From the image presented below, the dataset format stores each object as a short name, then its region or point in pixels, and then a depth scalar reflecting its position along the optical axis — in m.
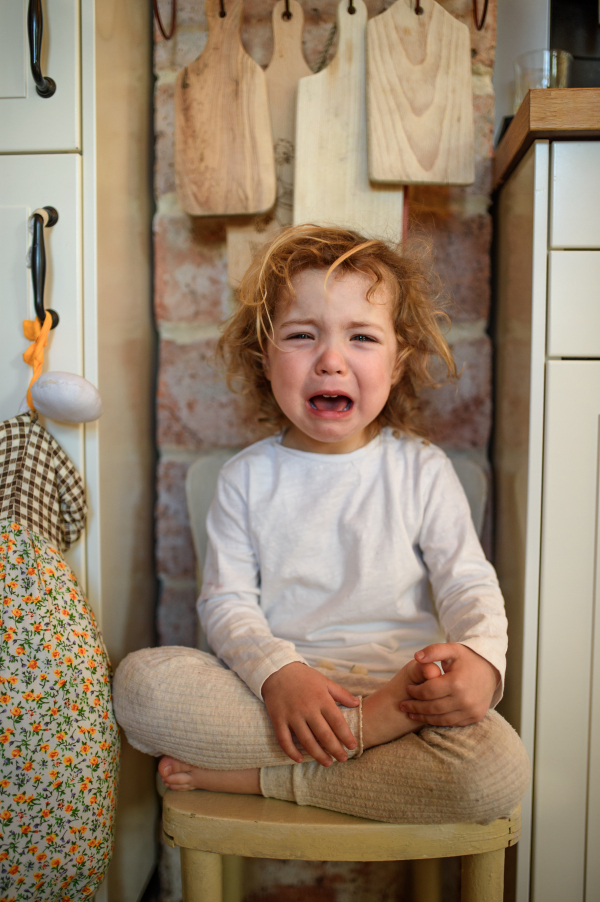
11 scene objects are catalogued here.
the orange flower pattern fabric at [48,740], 0.71
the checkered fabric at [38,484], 0.80
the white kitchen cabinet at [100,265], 0.83
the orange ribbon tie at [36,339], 0.83
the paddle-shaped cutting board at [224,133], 1.00
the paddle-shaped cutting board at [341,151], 1.00
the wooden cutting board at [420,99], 0.96
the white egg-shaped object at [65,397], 0.81
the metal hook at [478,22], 1.03
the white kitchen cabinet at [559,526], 0.82
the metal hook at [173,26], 1.05
